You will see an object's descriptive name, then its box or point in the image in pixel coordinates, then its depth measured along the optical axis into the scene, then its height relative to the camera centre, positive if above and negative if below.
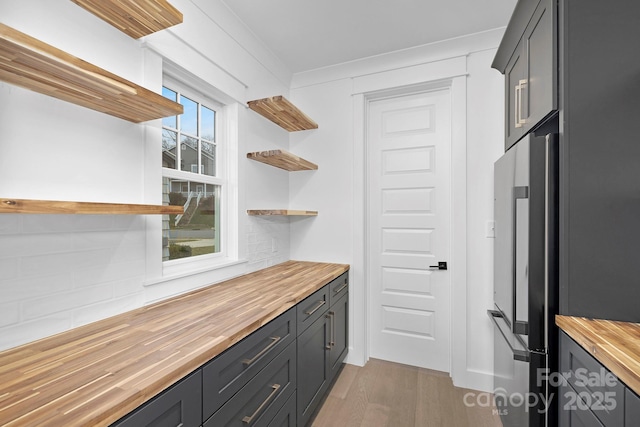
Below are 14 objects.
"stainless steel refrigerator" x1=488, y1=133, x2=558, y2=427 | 1.28 -0.29
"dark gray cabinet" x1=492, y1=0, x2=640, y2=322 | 1.15 +0.25
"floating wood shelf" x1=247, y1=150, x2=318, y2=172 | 2.21 +0.43
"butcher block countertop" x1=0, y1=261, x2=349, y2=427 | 0.70 -0.47
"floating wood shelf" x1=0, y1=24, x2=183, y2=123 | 0.83 +0.45
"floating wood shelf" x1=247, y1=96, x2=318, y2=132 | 2.22 +0.83
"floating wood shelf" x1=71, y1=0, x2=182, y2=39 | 1.18 +0.85
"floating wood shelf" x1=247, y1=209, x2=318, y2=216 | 2.30 +0.01
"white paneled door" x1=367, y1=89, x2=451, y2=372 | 2.54 -0.12
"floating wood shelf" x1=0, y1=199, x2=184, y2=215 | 0.83 +0.01
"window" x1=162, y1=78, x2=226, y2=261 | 1.73 +0.24
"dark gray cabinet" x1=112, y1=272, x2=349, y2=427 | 0.90 -0.70
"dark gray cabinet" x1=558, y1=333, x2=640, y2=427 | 0.86 -0.60
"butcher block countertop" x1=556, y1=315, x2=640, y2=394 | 0.84 -0.43
